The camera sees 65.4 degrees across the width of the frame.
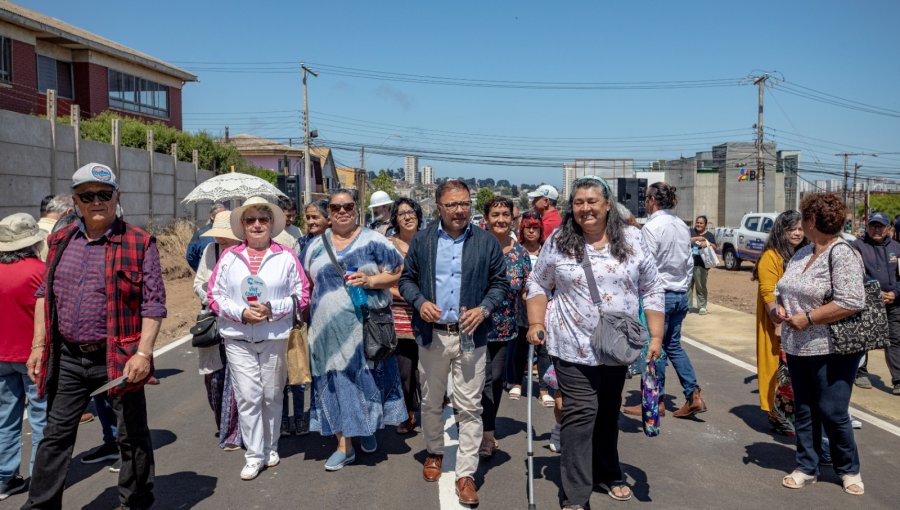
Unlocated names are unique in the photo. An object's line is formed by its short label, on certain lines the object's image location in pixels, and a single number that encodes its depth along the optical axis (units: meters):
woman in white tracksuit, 4.91
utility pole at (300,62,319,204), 38.86
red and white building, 25.20
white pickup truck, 25.17
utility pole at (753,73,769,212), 40.75
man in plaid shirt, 3.95
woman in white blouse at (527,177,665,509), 4.27
